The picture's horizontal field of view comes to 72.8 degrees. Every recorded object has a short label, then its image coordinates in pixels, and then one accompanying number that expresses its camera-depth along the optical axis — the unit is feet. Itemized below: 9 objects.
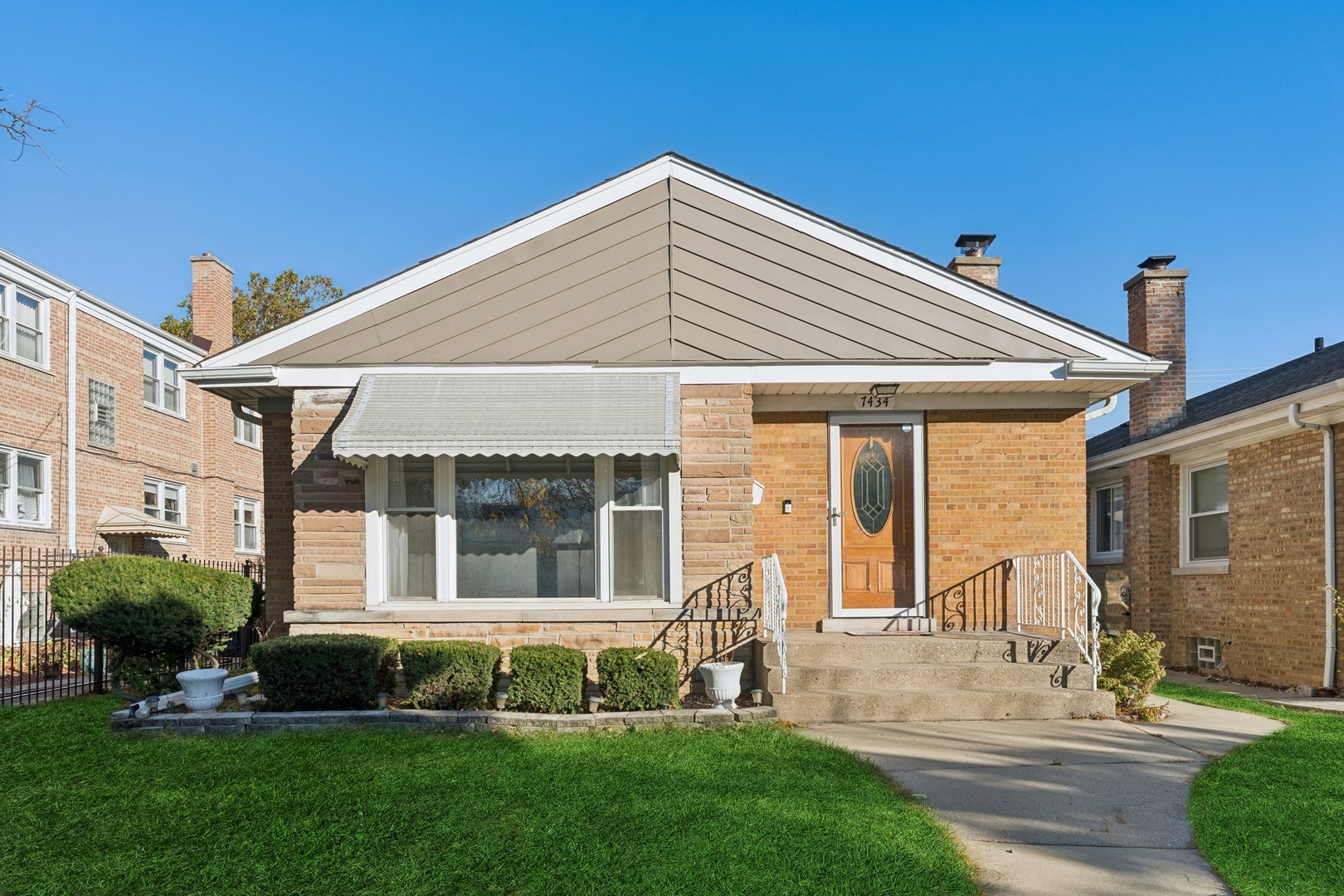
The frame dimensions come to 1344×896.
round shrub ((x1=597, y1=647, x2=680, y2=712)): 26.09
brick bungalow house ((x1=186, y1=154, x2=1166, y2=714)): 30.01
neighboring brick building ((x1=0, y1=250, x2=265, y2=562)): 60.03
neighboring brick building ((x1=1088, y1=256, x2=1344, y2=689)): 35.76
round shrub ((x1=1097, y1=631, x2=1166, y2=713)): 28.91
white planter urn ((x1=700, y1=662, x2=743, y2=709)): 26.94
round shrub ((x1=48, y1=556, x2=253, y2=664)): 29.55
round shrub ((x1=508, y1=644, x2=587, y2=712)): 25.94
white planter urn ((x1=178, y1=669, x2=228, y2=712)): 26.08
